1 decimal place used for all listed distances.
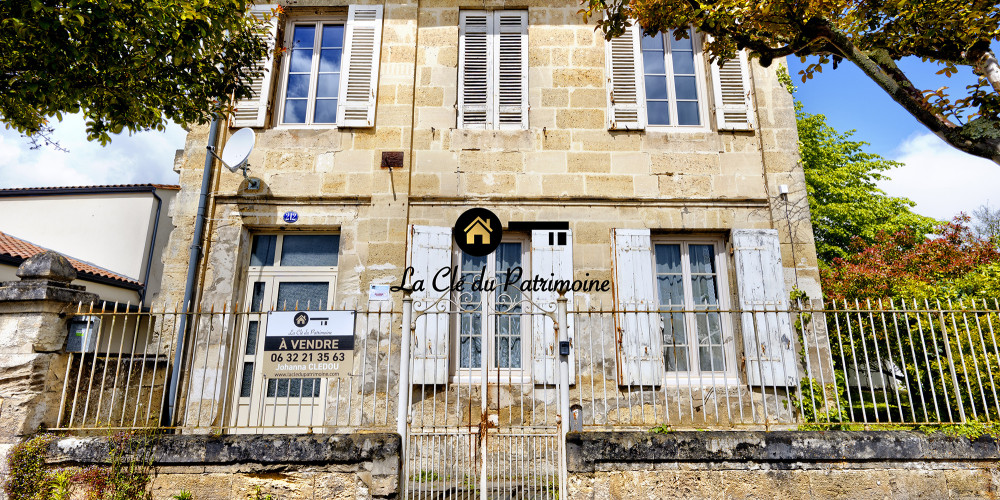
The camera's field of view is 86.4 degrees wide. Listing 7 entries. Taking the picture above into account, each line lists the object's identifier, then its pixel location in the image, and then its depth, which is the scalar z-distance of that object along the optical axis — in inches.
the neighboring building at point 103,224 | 444.8
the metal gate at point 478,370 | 217.5
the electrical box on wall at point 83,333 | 167.2
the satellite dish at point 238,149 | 247.8
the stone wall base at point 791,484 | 154.2
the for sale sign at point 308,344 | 168.4
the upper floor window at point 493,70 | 267.6
